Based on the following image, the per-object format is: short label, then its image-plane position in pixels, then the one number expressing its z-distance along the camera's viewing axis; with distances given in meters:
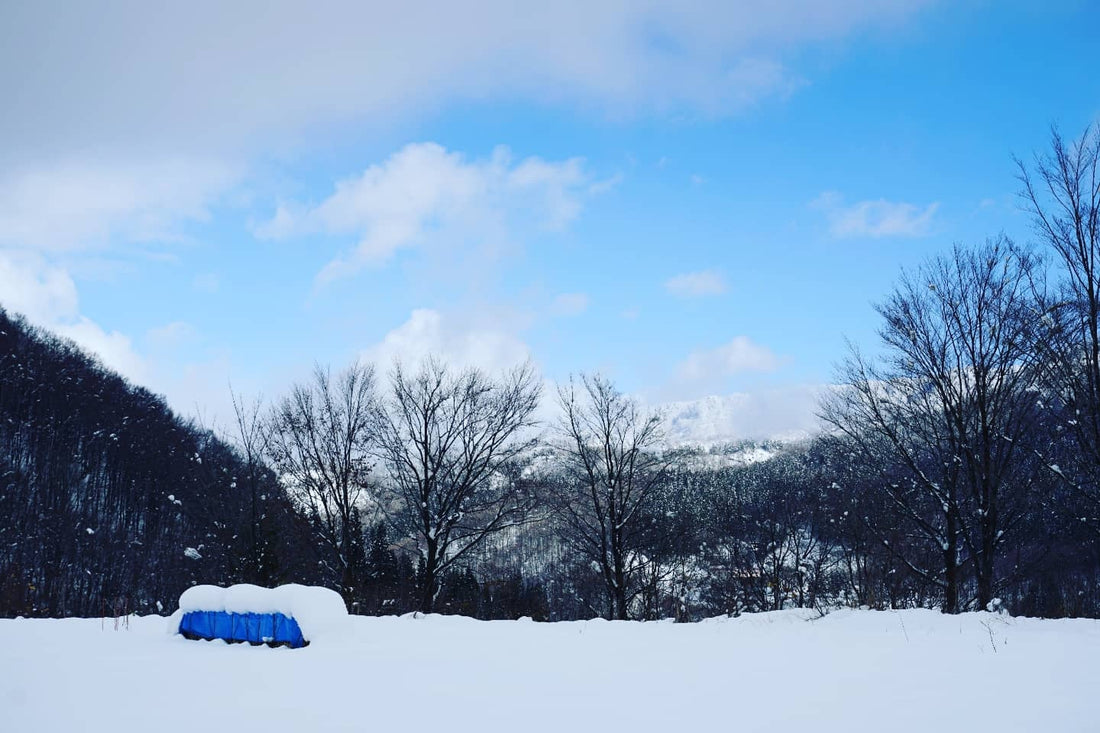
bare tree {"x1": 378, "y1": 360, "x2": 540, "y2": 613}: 23.62
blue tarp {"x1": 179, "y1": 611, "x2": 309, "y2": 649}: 9.55
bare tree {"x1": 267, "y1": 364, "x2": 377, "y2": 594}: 24.08
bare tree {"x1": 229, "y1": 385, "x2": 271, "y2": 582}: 21.80
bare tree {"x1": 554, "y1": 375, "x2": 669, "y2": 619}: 23.48
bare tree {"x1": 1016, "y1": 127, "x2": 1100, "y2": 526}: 11.74
